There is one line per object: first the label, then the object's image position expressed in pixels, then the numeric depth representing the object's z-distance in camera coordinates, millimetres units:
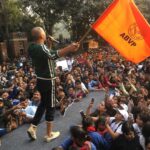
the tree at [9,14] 14721
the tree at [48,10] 15468
